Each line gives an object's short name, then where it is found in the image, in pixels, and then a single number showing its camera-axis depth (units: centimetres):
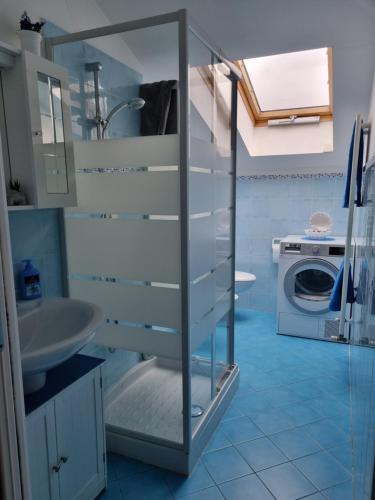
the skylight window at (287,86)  299
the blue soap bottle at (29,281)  161
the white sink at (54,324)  127
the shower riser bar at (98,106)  195
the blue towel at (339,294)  244
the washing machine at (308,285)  327
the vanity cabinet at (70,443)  127
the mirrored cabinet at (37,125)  144
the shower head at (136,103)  195
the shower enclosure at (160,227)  163
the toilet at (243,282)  372
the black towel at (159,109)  184
